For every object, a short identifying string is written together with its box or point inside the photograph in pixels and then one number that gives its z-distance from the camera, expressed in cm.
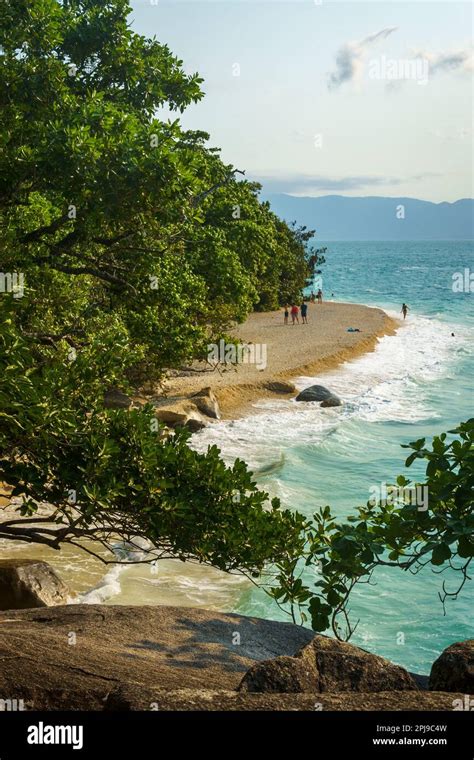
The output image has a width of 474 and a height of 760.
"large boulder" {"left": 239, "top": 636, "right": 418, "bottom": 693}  725
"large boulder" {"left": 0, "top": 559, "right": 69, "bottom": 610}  1535
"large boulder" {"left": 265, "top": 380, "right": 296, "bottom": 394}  4156
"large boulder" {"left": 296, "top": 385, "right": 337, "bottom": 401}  4106
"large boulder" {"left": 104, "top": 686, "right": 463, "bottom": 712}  604
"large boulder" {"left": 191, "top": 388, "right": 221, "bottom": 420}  3556
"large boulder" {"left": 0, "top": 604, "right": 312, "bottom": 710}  791
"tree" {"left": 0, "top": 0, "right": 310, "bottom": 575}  847
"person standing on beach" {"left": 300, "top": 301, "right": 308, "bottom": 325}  6419
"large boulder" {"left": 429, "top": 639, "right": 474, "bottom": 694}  763
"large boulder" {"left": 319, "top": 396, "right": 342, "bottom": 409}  4052
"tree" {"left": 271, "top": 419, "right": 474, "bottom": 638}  646
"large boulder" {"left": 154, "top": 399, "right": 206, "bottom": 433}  3269
